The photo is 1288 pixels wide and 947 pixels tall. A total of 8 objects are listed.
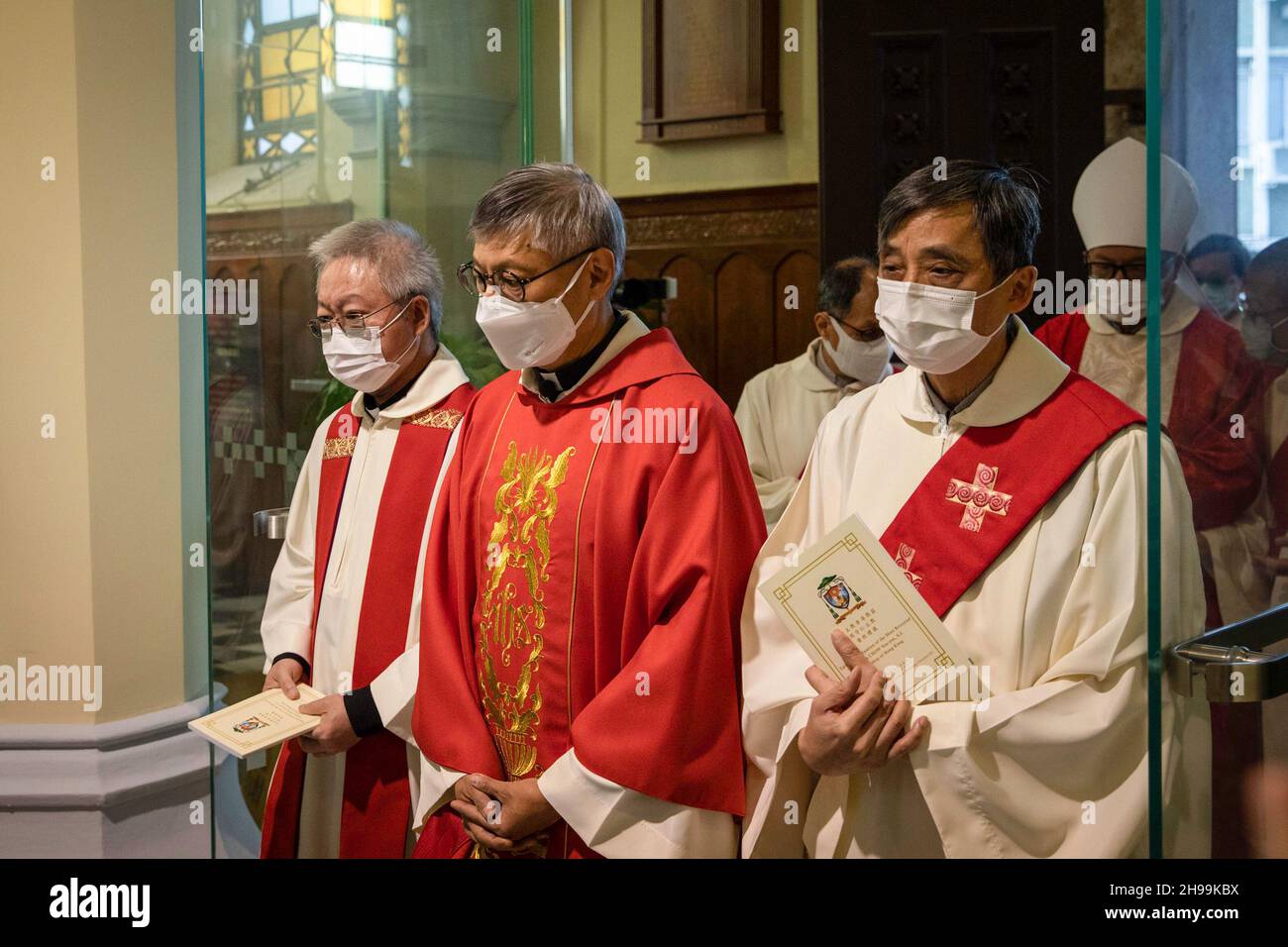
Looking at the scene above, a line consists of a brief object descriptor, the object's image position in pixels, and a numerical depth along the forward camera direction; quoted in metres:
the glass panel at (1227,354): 1.42
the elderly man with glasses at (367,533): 2.54
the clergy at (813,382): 3.39
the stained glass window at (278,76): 3.11
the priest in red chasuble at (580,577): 1.98
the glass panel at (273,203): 3.04
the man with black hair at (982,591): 1.74
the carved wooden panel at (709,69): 4.90
